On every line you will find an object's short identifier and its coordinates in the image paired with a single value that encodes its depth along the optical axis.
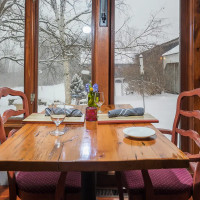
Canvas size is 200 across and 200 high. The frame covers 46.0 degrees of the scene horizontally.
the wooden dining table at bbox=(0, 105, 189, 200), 0.78
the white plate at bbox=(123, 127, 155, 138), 1.05
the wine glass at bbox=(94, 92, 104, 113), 1.73
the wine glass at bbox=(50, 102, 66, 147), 1.14
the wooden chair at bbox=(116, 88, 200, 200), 1.16
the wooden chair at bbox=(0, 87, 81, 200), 1.13
